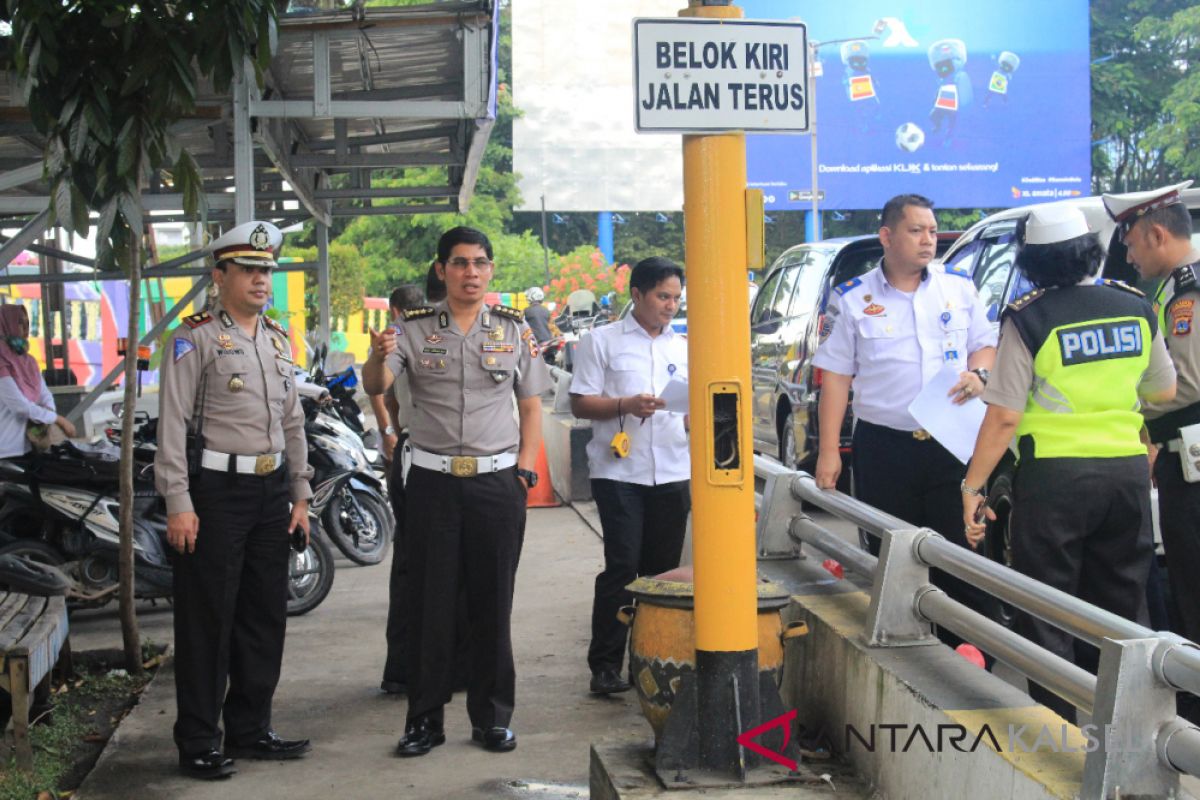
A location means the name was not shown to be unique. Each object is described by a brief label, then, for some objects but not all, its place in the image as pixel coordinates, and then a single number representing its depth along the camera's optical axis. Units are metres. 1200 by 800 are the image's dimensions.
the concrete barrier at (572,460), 12.45
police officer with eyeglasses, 5.81
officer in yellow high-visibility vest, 4.66
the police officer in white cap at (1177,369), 5.05
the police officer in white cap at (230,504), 5.69
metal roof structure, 8.20
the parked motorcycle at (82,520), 7.92
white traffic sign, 4.32
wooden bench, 5.51
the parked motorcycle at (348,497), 9.56
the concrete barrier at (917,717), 3.59
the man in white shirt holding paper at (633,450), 6.56
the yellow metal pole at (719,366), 4.39
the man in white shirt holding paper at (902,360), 5.72
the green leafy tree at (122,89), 5.68
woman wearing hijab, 9.56
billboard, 45.56
